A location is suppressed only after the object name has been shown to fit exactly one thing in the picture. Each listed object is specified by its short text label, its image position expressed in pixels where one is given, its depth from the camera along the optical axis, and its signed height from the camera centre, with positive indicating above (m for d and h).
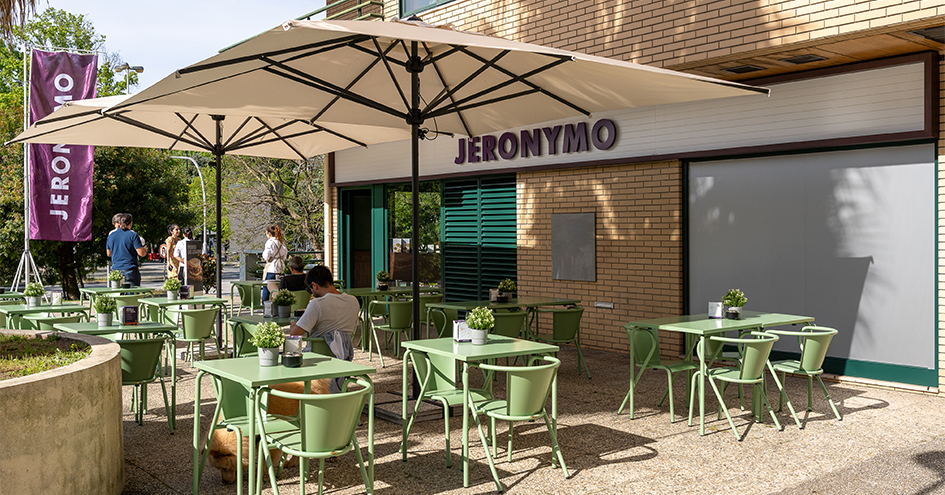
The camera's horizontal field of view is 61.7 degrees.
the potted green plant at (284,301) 7.68 -0.58
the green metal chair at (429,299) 10.39 -0.77
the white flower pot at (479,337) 5.98 -0.73
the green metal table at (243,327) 7.09 -0.78
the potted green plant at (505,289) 9.29 -0.57
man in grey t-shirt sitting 6.65 -0.64
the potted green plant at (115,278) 10.32 -0.46
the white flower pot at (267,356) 4.98 -0.72
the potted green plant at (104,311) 6.85 -0.59
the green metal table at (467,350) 5.19 -0.79
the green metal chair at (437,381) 5.64 -1.02
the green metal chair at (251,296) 11.75 -0.81
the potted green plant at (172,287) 8.84 -0.50
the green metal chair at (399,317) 9.21 -0.89
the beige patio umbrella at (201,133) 9.31 +1.43
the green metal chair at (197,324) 8.21 -0.85
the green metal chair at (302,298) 10.26 -0.74
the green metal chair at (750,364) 6.34 -1.02
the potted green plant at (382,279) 11.34 -0.54
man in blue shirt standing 11.84 -0.08
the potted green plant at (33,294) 8.38 -0.54
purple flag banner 12.54 +1.23
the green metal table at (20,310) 7.95 -0.68
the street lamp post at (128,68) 24.97 +5.61
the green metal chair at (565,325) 8.40 -0.90
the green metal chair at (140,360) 6.11 -0.91
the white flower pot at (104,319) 6.86 -0.66
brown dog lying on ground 5.10 -1.33
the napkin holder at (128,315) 6.79 -0.62
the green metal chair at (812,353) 6.84 -0.99
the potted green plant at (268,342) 4.95 -0.63
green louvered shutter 12.80 +0.10
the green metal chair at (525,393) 5.00 -0.99
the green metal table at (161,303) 8.49 -0.66
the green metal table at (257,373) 4.50 -0.79
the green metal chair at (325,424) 4.21 -0.99
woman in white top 13.52 -0.19
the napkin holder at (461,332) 5.94 -0.69
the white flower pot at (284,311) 7.75 -0.69
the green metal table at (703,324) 6.53 -0.76
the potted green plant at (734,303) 7.47 -0.61
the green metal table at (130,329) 6.51 -0.74
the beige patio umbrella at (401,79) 5.37 +1.35
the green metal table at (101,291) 10.11 -0.63
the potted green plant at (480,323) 5.93 -0.62
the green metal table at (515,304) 8.91 -0.74
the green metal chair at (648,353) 7.00 -1.02
